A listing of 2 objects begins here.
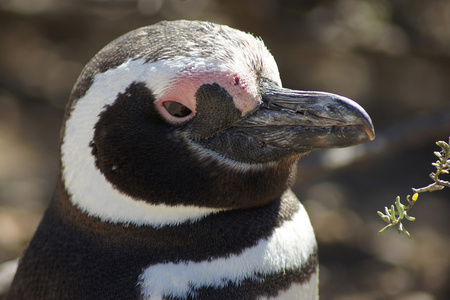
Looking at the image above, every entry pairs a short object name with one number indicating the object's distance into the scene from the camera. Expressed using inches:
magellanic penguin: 70.0
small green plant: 69.1
